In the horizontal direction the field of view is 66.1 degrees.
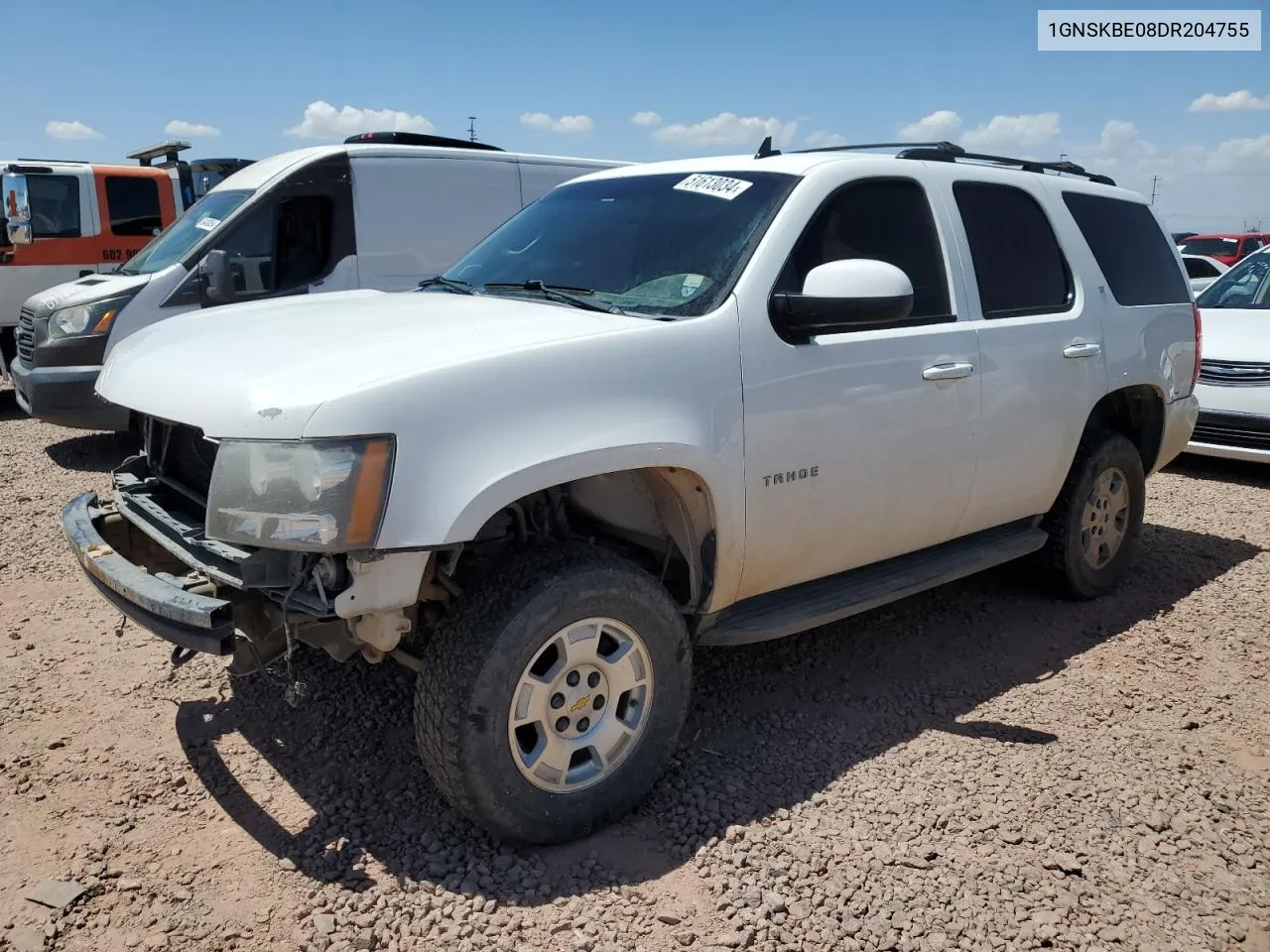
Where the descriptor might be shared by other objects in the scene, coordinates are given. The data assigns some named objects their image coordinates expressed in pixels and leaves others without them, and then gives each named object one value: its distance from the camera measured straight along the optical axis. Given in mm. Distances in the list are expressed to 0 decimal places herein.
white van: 7281
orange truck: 9938
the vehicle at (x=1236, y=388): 7348
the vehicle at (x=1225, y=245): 19828
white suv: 2496
